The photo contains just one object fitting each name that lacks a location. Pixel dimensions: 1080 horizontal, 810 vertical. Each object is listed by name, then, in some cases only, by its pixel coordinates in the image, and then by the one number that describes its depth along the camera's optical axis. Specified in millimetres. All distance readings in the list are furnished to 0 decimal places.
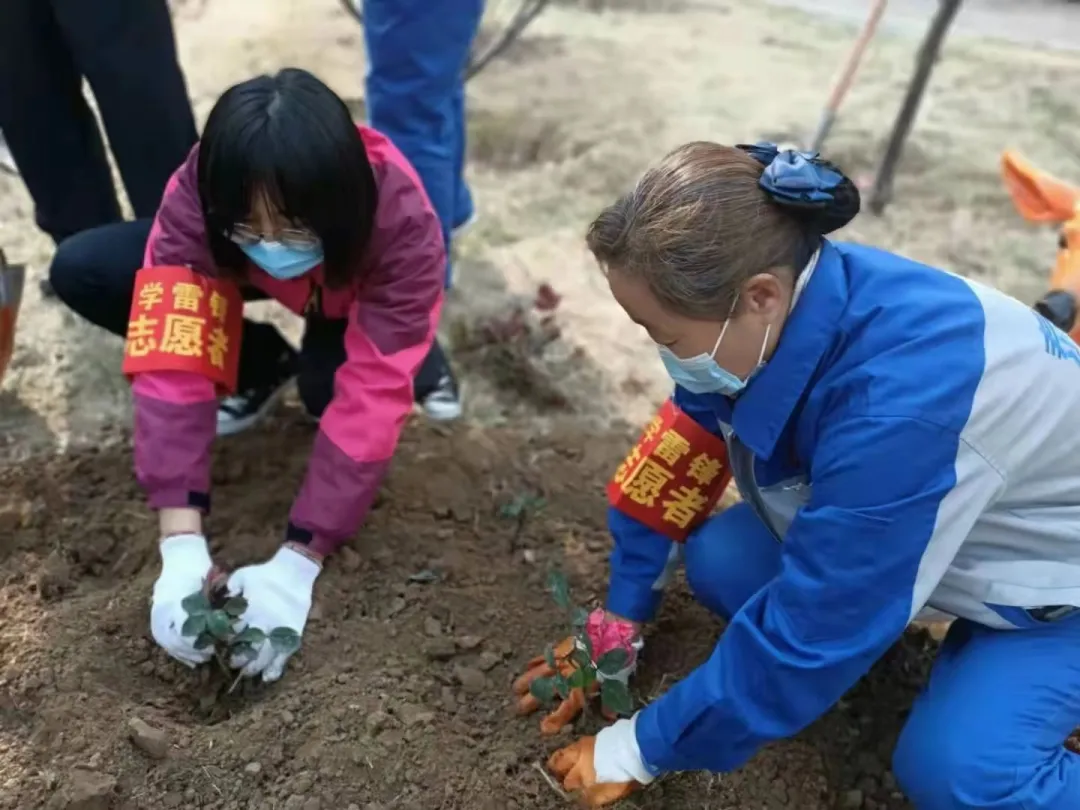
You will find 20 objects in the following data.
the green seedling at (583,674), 1534
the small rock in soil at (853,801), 1735
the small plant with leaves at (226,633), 1619
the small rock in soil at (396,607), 1945
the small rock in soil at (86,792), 1505
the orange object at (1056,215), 2139
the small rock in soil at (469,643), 1880
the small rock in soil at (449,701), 1760
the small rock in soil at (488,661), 1857
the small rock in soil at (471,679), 1808
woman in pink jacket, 1739
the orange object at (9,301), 2275
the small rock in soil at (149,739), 1594
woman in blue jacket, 1283
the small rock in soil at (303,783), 1581
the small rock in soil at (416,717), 1693
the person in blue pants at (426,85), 2418
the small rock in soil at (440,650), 1856
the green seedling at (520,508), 2244
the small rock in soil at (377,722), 1674
